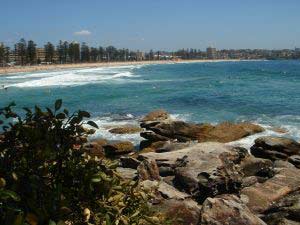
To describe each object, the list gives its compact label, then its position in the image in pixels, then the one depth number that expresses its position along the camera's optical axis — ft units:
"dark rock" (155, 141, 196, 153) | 39.64
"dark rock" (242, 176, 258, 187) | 29.28
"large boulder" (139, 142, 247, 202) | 24.70
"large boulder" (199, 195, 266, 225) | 16.22
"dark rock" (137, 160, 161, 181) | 26.08
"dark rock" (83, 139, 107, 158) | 45.01
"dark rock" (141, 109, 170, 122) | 58.93
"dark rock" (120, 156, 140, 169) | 33.16
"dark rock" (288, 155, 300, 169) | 38.77
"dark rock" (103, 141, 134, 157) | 47.61
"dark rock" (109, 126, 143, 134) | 59.32
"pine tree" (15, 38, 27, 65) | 334.25
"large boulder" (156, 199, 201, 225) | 18.40
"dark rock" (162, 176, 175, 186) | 26.41
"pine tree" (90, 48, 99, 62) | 449.14
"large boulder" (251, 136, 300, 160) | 41.74
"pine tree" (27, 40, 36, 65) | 332.11
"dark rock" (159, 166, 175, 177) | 29.76
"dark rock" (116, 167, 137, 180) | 26.78
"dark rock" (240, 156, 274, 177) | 33.85
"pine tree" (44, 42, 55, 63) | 359.07
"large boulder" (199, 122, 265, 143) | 50.67
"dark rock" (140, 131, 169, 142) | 50.30
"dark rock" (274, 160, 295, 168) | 35.50
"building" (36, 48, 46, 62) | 416.12
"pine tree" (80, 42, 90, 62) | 425.55
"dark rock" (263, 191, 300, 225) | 19.93
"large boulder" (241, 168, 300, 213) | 24.78
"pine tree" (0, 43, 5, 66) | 299.33
